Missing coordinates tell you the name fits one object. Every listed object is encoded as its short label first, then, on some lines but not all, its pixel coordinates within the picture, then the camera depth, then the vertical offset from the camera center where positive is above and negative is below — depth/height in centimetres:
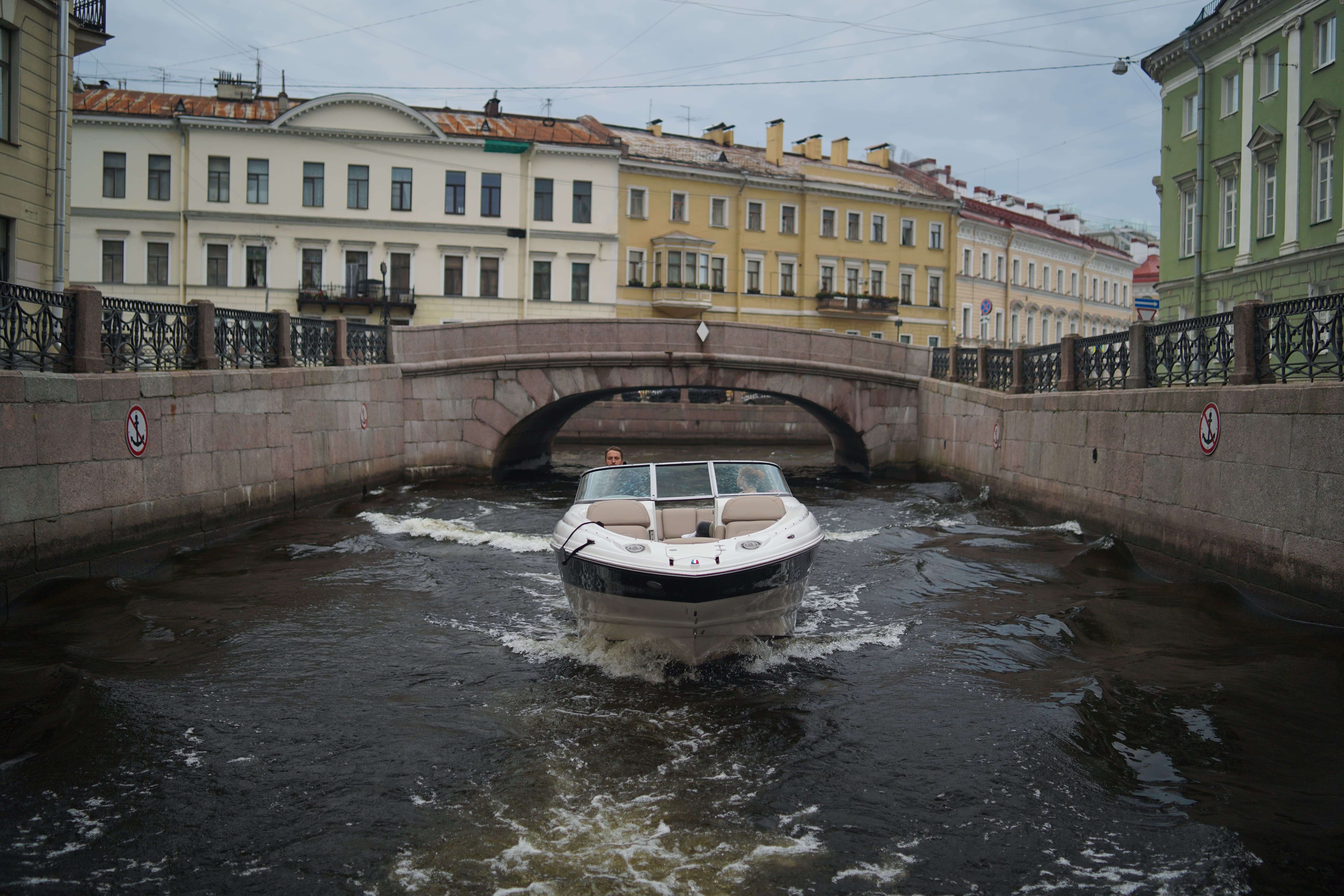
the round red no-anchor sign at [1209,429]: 1123 +15
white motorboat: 798 -92
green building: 2264 +672
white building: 3591 +770
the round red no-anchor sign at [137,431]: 1149 -6
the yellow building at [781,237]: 4138 +827
